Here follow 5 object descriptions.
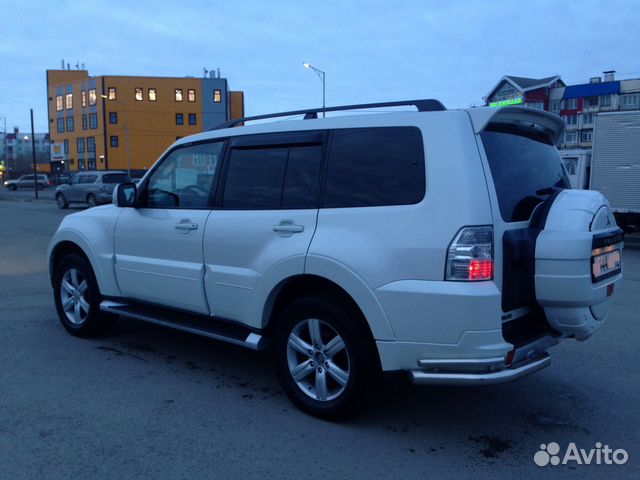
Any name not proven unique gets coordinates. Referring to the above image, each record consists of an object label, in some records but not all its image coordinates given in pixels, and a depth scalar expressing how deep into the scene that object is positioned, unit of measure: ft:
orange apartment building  252.42
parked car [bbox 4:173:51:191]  204.85
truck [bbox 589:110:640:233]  46.68
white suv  10.83
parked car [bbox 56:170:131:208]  90.94
